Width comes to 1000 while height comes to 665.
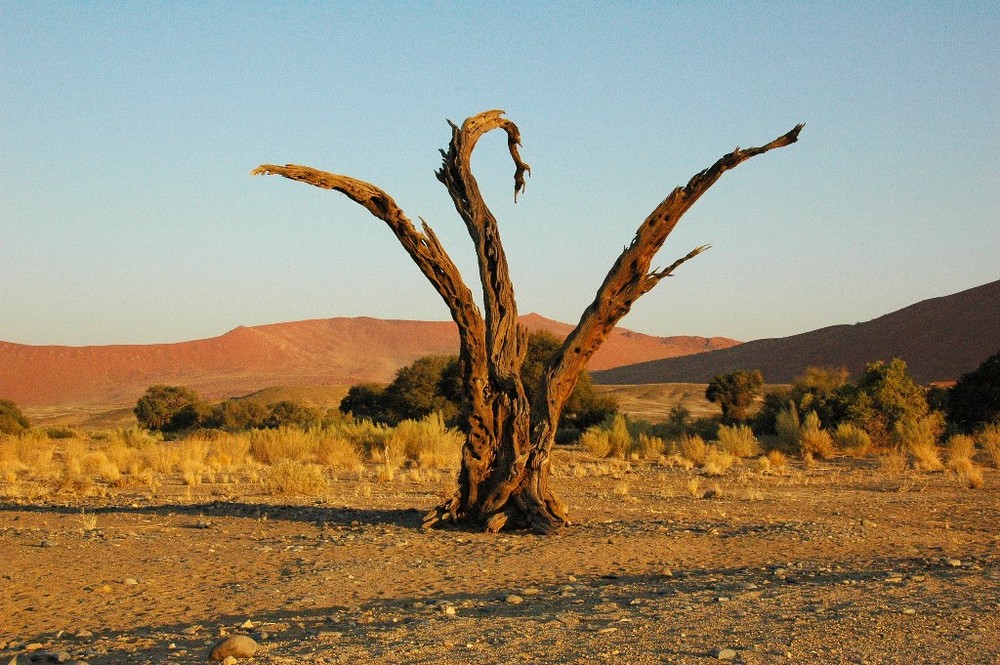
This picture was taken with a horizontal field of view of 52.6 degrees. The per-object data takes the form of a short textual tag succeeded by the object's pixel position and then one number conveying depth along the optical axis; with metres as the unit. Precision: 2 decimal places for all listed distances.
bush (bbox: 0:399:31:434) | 39.03
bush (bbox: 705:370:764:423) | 44.72
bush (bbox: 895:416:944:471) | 24.02
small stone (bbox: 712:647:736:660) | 5.94
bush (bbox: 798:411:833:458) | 25.56
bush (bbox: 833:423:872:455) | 26.06
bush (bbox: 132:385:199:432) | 49.41
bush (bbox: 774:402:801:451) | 27.33
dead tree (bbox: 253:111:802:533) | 11.88
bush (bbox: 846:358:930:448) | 27.83
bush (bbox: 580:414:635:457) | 27.03
